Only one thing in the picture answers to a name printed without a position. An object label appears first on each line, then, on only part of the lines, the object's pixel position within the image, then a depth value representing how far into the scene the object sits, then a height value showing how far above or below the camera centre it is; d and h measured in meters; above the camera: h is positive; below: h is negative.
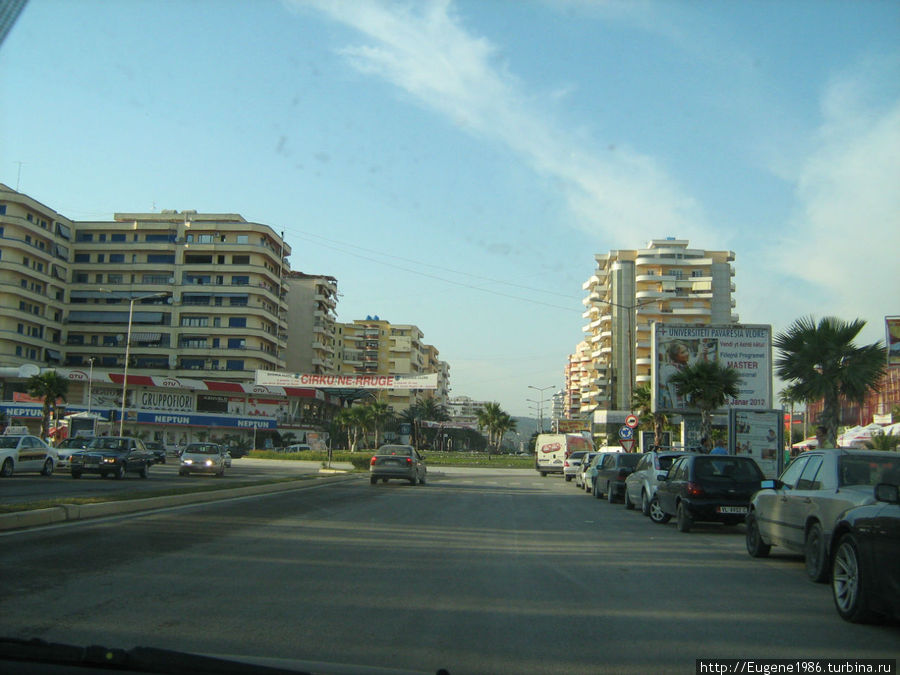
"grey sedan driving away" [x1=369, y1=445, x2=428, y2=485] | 30.42 -1.57
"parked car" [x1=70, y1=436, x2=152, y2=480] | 28.92 -1.70
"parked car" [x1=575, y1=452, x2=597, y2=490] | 32.22 -1.53
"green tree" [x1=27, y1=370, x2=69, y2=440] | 50.09 +1.43
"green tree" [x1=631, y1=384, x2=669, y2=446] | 48.17 +1.98
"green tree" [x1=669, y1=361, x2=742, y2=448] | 32.16 +2.22
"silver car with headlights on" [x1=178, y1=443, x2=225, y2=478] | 34.12 -1.90
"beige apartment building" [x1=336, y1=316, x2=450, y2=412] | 147.88 +14.16
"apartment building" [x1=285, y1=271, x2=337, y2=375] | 107.38 +13.13
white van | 52.41 -1.10
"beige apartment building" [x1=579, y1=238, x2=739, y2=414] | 89.50 +16.28
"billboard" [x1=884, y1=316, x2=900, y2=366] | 27.50 +3.82
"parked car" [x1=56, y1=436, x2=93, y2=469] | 31.52 -1.64
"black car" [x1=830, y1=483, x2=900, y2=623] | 6.59 -1.01
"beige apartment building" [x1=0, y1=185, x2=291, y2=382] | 90.00 +13.97
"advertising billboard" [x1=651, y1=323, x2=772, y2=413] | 39.56 +4.12
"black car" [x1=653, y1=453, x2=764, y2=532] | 15.05 -0.93
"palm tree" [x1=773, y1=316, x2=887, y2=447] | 27.56 +2.84
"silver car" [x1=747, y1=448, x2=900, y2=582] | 8.95 -0.59
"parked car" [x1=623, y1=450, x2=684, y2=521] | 18.34 -0.96
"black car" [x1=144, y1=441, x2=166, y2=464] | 49.62 -2.28
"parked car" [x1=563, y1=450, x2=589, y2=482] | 41.66 -1.64
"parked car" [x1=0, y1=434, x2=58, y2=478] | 26.97 -1.63
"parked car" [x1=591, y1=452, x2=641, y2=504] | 23.39 -1.15
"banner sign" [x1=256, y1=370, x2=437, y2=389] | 64.31 +3.50
